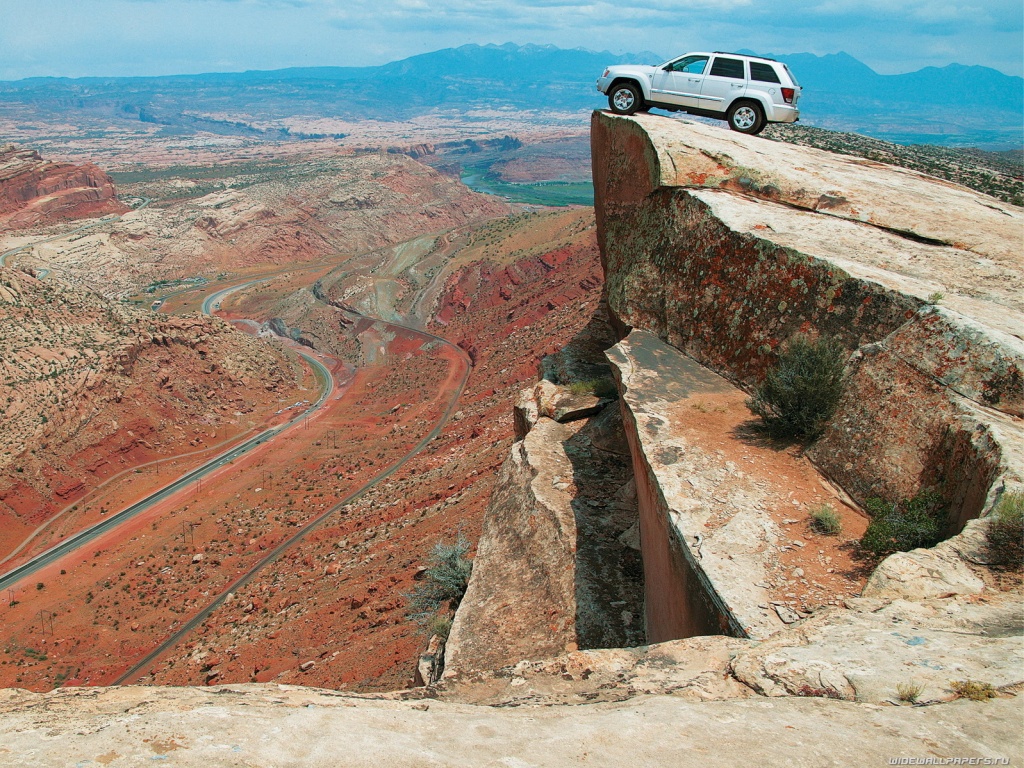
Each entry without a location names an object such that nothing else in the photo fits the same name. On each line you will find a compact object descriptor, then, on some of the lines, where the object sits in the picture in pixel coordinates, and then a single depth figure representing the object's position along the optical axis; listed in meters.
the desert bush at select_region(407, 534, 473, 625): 13.19
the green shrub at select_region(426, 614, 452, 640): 11.18
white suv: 13.95
